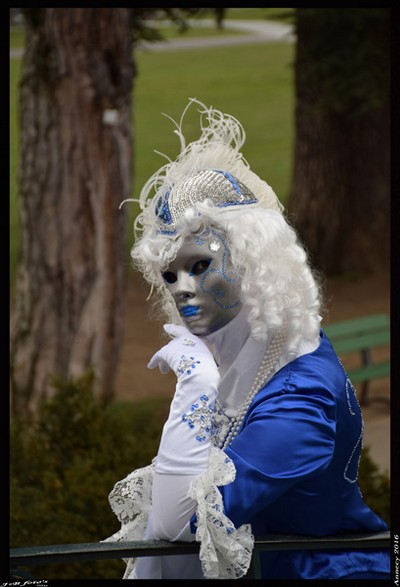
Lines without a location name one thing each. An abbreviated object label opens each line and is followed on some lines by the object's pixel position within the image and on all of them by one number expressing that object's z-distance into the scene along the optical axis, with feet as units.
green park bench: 51.21
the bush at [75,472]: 30.45
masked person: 17.60
